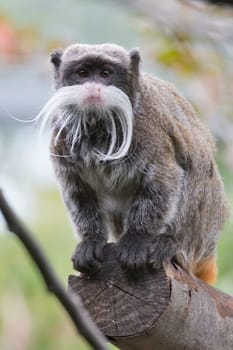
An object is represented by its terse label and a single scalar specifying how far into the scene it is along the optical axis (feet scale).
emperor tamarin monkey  25.31
